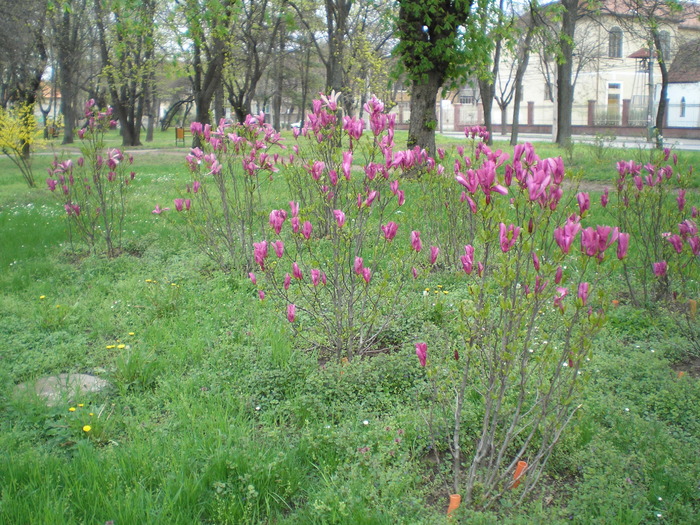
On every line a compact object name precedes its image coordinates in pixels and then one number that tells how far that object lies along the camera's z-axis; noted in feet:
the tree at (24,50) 47.37
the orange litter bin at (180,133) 103.39
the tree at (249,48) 67.72
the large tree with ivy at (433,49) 29.73
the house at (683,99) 111.24
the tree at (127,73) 74.28
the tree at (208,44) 39.73
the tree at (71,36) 77.14
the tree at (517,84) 77.30
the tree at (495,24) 30.83
